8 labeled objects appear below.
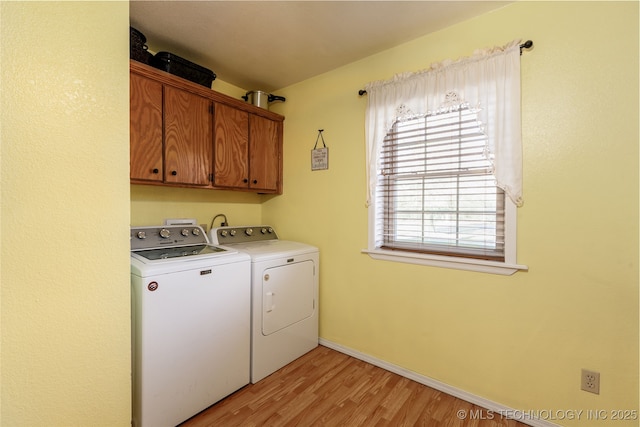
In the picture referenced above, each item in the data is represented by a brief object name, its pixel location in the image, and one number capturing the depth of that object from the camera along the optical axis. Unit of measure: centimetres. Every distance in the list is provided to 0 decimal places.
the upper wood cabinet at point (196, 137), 185
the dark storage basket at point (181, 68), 199
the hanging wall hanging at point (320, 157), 250
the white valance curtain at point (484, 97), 165
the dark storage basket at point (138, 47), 176
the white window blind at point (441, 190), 180
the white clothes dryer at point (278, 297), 201
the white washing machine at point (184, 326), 148
